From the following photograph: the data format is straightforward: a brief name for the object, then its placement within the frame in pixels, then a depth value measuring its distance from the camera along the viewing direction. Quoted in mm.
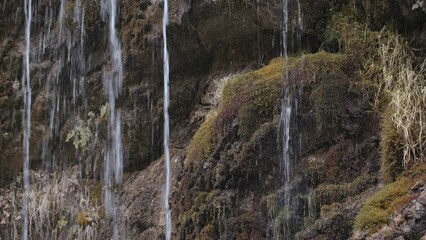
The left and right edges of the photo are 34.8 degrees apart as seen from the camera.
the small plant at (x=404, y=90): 5027
